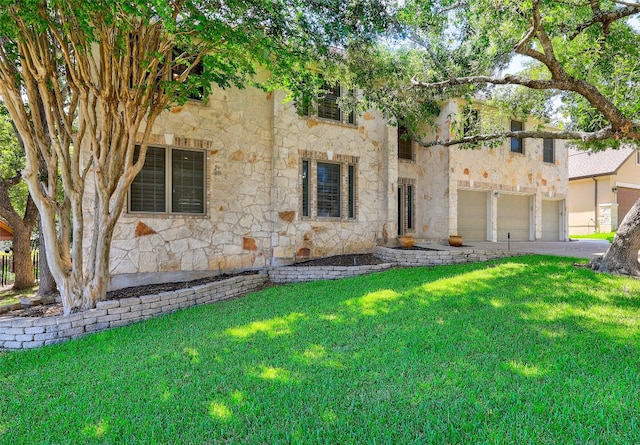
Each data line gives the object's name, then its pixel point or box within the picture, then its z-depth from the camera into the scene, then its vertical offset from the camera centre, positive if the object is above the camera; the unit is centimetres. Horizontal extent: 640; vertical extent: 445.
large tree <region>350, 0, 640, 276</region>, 560 +331
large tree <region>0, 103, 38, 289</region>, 920 +19
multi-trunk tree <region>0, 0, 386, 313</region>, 510 +222
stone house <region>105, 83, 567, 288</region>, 758 +76
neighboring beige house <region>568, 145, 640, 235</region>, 1884 +163
